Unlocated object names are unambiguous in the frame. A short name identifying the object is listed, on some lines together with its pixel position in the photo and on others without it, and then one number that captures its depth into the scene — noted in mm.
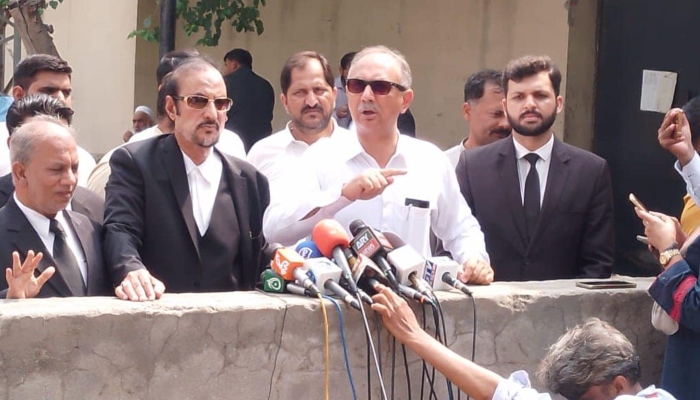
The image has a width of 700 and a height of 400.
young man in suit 4941
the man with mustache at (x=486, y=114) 5883
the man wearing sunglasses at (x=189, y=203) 4211
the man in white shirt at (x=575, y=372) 3459
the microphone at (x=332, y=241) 3945
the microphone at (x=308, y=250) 4055
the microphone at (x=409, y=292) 3893
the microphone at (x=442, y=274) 4113
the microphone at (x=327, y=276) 3855
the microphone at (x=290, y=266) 3902
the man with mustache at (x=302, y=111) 5824
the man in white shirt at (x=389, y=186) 4402
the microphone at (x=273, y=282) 3988
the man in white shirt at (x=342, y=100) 7699
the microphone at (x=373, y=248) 3926
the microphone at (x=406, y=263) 3922
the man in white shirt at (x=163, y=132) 5117
